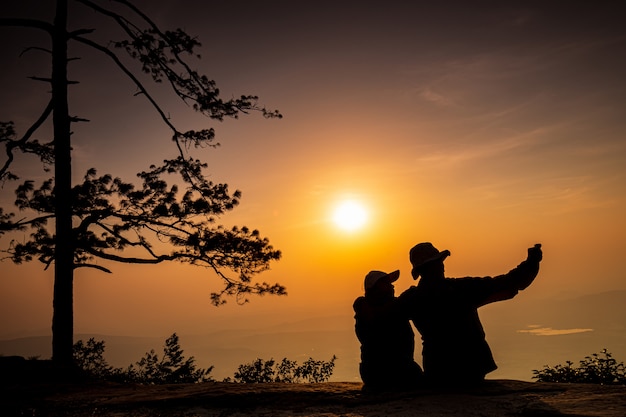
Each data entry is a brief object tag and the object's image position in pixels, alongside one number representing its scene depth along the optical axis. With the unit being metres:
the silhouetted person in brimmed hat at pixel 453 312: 4.19
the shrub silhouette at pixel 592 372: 8.00
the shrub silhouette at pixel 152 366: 10.73
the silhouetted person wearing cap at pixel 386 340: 4.60
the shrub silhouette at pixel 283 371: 10.93
